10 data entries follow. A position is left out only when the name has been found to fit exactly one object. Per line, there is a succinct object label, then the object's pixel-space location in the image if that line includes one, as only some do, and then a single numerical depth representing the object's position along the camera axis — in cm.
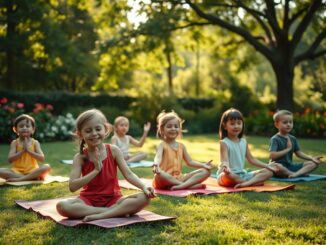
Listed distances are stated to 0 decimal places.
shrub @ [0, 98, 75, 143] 1548
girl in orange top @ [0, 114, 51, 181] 734
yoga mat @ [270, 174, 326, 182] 749
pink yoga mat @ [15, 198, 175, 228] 419
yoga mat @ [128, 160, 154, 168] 969
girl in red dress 443
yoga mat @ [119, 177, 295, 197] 613
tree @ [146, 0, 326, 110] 1786
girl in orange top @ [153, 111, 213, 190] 654
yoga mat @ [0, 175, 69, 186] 705
